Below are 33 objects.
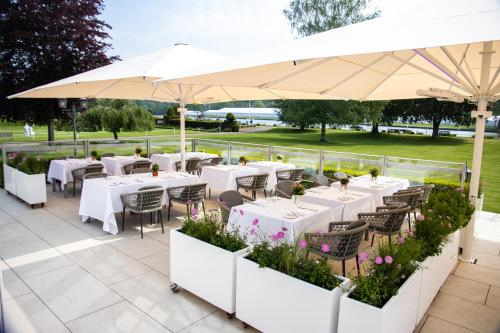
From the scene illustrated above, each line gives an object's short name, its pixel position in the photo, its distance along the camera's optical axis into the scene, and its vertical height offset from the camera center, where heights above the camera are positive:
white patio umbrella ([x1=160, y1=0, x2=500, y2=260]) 2.58 +0.69
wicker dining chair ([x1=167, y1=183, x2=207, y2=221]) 6.63 -1.40
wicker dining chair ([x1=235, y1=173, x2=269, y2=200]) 8.25 -1.40
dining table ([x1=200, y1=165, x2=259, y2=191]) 8.59 -1.32
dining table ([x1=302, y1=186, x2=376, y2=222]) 5.56 -1.25
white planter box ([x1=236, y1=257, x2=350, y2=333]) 2.85 -1.55
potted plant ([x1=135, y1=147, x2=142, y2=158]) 10.19 -0.91
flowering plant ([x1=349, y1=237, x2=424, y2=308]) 2.73 -1.22
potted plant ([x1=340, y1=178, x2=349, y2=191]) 6.41 -1.07
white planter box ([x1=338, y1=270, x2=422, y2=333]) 2.59 -1.44
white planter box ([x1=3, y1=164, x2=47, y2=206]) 7.59 -1.53
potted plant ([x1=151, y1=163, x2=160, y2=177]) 7.39 -1.04
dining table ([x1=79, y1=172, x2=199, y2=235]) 6.20 -1.35
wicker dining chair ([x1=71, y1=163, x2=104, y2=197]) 8.55 -1.28
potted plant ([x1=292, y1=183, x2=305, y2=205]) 5.07 -1.00
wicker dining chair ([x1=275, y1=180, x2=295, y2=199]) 6.66 -1.25
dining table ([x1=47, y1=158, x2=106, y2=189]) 8.92 -1.29
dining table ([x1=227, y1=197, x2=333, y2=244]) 4.45 -1.25
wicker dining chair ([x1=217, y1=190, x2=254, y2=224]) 5.33 -1.25
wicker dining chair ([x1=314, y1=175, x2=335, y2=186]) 7.70 -1.25
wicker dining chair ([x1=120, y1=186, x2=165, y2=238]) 6.10 -1.42
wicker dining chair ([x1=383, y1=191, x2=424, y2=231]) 6.25 -1.31
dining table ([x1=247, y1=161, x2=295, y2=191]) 9.54 -1.24
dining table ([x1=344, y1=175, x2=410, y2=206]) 6.74 -1.22
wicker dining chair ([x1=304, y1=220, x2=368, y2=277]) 4.06 -1.38
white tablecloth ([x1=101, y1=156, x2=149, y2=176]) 9.85 -1.23
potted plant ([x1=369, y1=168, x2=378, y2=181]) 7.44 -1.03
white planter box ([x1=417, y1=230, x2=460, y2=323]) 3.55 -1.67
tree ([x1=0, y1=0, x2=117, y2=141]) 10.93 +2.26
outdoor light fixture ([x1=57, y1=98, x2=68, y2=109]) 11.41 +0.50
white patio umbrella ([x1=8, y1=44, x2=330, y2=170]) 6.38 +0.75
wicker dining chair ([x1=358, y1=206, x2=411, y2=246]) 5.09 -1.42
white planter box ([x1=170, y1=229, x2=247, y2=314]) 3.55 -1.58
